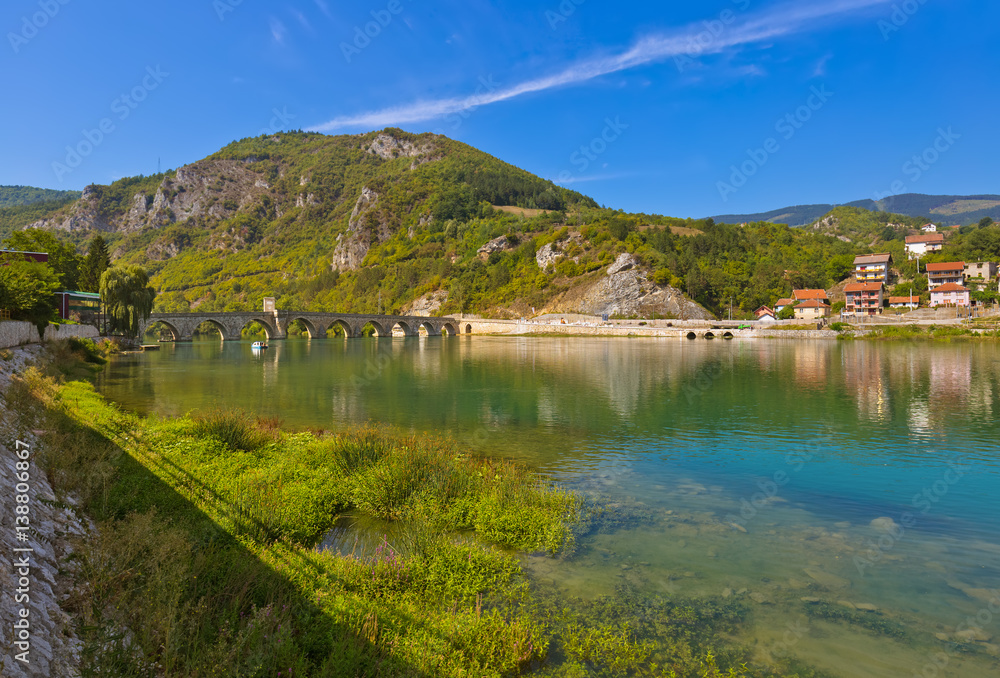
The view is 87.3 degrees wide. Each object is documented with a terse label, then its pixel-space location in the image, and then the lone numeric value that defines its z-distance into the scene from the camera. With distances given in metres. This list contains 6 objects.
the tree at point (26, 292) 29.02
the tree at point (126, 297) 57.12
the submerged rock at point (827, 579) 8.66
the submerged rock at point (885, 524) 11.11
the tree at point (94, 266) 71.44
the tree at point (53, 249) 52.16
